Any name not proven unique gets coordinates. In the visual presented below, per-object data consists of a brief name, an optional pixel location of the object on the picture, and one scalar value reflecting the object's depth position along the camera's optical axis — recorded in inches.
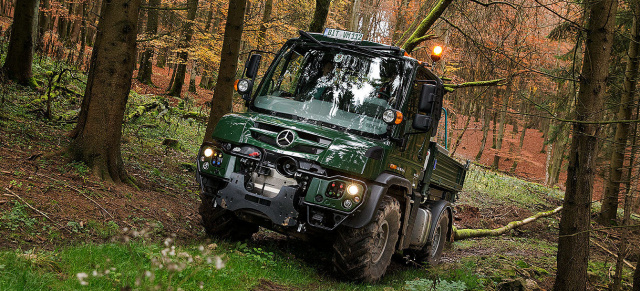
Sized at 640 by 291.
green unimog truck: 196.7
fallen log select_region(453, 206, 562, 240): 414.9
